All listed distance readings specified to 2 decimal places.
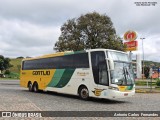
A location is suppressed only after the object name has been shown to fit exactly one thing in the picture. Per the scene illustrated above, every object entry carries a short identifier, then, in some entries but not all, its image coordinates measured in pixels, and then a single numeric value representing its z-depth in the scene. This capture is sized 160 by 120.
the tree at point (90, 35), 21.81
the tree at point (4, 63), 47.26
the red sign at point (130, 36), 23.15
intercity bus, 9.41
